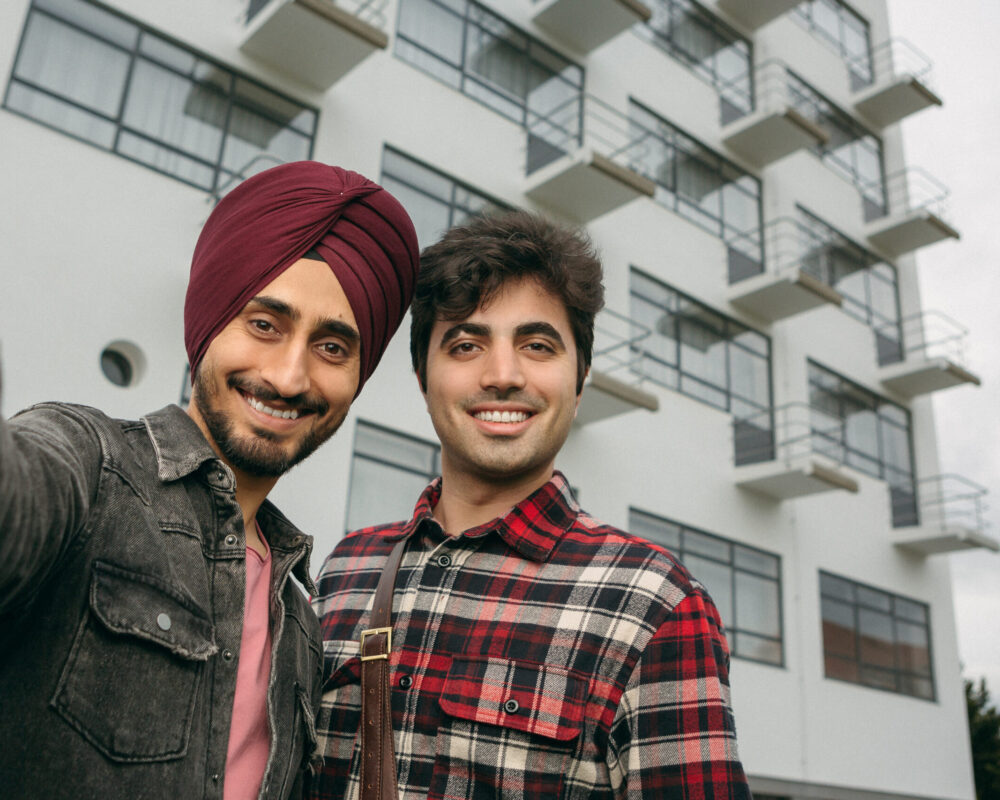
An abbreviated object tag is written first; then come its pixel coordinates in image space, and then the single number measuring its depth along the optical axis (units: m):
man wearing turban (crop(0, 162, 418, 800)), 1.34
